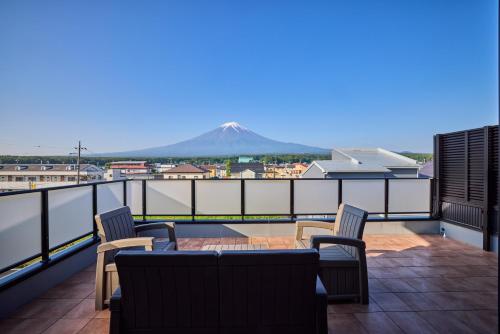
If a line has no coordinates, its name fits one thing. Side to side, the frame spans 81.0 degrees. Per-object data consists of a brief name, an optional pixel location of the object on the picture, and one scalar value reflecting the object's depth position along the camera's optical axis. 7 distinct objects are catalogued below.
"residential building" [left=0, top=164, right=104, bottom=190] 16.12
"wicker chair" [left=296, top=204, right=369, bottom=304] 2.99
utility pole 31.88
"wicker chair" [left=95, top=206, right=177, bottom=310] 2.91
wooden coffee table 3.20
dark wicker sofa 1.75
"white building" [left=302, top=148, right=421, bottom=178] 10.70
